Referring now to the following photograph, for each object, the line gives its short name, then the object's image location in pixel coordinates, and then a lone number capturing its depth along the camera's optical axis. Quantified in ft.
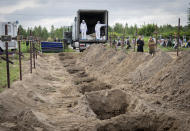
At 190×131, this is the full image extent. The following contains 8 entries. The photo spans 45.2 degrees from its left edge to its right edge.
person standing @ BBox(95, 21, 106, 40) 62.69
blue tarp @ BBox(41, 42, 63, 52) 84.14
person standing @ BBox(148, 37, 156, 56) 43.22
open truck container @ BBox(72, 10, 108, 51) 64.34
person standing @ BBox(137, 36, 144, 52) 46.05
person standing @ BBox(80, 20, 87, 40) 63.31
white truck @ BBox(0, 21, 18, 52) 54.08
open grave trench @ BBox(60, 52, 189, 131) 16.51
